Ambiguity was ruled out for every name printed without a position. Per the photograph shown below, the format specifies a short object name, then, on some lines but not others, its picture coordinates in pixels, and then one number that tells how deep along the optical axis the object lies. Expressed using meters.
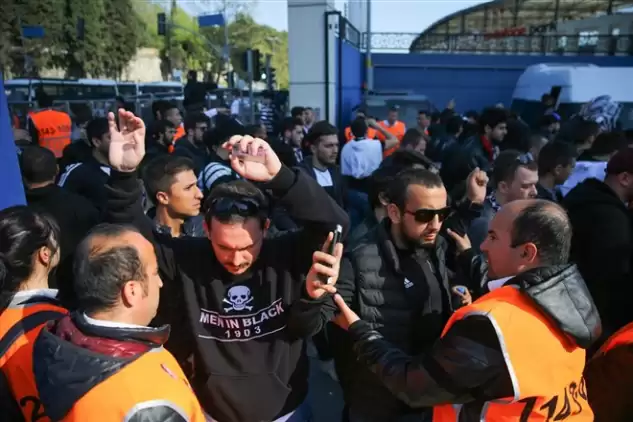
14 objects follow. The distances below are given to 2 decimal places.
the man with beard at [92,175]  4.28
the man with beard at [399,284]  2.48
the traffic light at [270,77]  17.39
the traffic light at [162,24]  29.78
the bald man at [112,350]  1.49
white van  13.01
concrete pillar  10.56
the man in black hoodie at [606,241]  2.99
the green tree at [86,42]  31.82
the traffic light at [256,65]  11.73
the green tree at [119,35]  39.64
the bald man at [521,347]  1.75
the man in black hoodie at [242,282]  2.18
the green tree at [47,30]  23.30
